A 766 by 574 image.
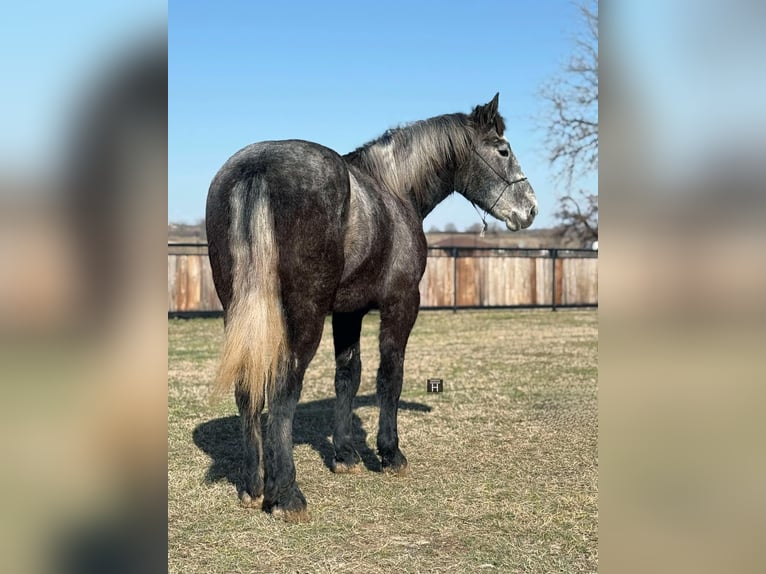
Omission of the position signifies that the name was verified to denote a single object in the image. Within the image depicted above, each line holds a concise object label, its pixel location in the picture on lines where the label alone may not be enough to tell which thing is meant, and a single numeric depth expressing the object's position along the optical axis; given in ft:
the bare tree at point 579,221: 81.61
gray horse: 13.14
